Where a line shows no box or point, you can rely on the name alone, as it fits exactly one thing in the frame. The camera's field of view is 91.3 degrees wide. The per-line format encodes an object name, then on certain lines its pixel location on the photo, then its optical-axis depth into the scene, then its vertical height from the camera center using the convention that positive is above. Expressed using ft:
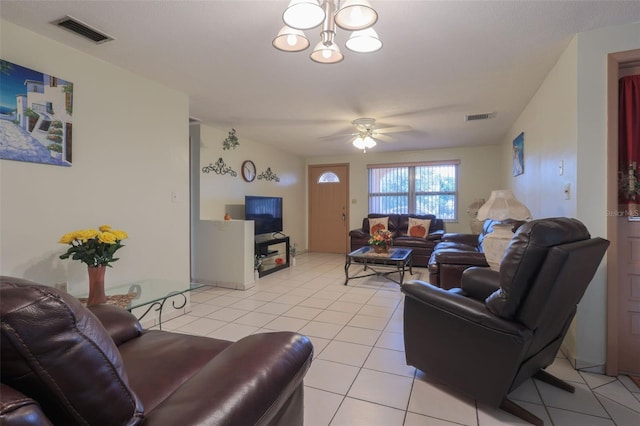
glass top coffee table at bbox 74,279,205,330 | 6.90 -1.89
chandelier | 4.92 +3.23
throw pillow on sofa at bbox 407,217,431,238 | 19.30 -0.98
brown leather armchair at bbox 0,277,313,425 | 1.88 -1.31
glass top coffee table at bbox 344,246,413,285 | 13.64 -2.22
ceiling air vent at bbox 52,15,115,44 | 6.46 +4.00
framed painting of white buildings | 6.38 +2.15
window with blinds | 20.92 +1.64
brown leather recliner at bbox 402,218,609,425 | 4.56 -1.76
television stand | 15.84 -2.27
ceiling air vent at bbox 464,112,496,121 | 13.08 +4.09
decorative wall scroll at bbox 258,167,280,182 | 18.90 +2.35
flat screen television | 16.29 +0.02
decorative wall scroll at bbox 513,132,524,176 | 12.72 +2.44
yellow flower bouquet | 6.69 -0.70
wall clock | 17.33 +2.40
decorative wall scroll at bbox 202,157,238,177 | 14.92 +2.23
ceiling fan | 13.64 +3.92
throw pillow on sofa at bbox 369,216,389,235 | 20.47 -0.70
